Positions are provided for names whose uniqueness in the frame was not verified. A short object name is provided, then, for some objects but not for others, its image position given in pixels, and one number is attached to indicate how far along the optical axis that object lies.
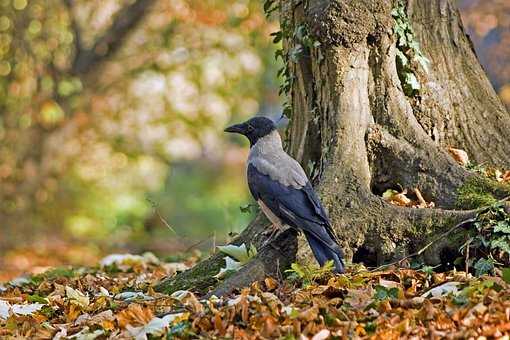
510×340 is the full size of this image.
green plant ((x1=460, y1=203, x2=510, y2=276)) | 8.93
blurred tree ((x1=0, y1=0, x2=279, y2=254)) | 25.41
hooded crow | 9.30
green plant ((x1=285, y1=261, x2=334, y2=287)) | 8.68
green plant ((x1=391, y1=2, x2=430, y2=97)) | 11.24
